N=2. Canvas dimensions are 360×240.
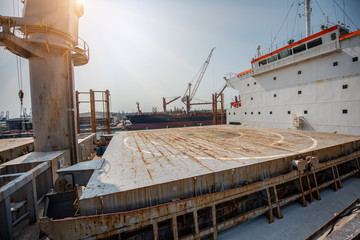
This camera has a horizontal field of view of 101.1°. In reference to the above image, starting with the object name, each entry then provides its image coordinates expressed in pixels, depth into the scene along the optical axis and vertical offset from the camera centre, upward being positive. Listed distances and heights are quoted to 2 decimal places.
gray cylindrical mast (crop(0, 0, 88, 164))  8.71 +3.50
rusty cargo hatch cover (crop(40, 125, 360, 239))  4.31 -2.57
